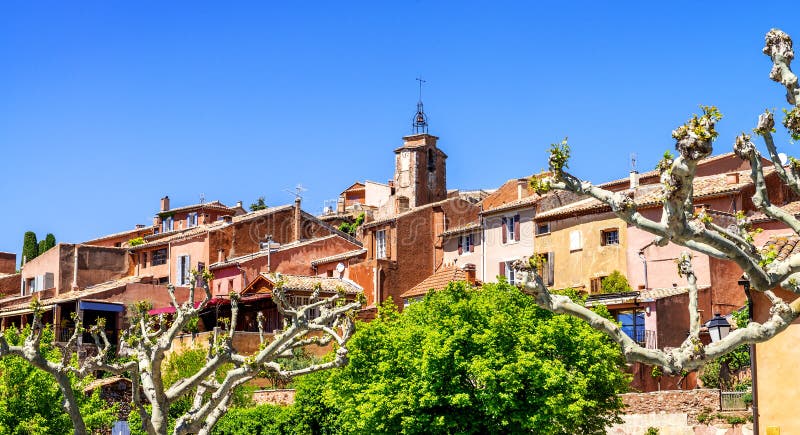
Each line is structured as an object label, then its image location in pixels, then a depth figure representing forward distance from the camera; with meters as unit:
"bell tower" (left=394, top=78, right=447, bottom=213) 81.75
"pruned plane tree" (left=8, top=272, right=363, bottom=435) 27.00
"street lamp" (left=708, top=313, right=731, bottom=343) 26.14
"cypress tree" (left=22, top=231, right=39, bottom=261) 104.69
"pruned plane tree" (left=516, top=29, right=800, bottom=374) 13.25
